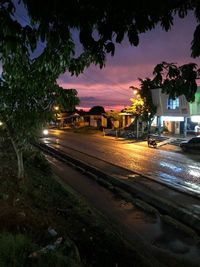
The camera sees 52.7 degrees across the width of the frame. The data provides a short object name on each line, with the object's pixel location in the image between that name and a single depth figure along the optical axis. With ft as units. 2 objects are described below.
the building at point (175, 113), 73.68
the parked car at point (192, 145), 52.01
